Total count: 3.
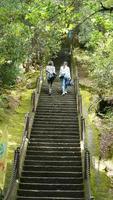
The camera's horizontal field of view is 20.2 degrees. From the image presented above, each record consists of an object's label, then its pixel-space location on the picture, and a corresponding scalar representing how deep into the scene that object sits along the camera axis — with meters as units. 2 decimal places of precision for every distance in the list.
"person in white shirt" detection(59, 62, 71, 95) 17.49
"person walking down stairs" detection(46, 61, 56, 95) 17.39
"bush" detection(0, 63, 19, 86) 16.46
